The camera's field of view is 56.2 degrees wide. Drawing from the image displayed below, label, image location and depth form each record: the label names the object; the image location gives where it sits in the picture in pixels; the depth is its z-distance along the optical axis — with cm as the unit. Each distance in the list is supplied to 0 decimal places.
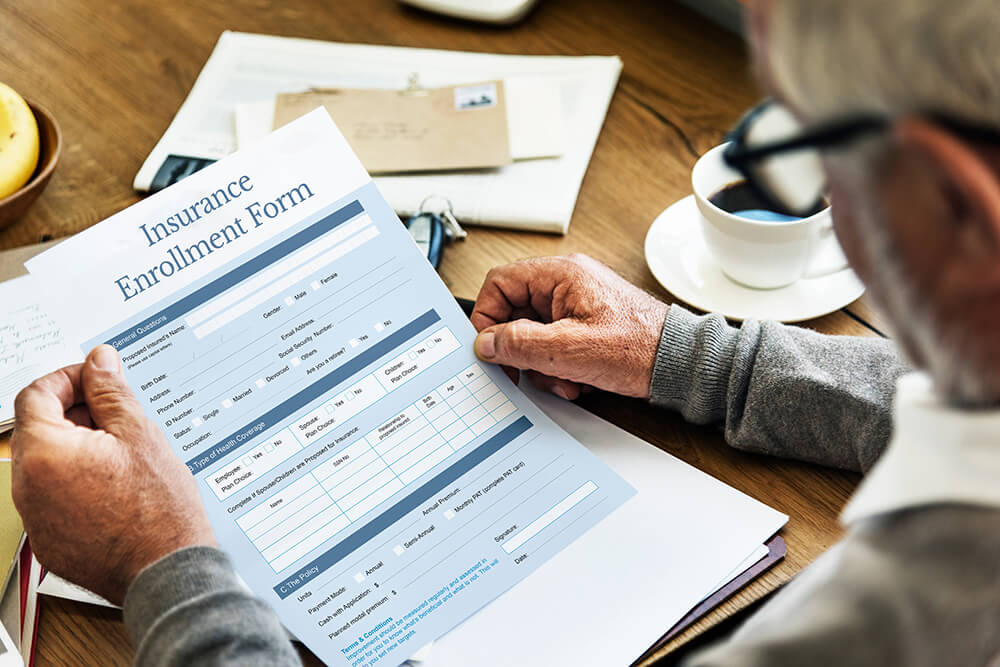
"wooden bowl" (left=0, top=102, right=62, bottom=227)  103
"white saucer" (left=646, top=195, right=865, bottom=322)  93
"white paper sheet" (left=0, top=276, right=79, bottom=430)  91
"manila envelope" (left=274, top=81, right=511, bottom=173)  110
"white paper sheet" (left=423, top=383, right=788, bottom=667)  72
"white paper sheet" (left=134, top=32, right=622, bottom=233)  106
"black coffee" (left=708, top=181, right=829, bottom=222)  92
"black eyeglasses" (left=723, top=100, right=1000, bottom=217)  44
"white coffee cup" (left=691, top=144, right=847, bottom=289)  87
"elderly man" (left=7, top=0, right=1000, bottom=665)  42
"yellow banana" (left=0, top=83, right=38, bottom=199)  102
